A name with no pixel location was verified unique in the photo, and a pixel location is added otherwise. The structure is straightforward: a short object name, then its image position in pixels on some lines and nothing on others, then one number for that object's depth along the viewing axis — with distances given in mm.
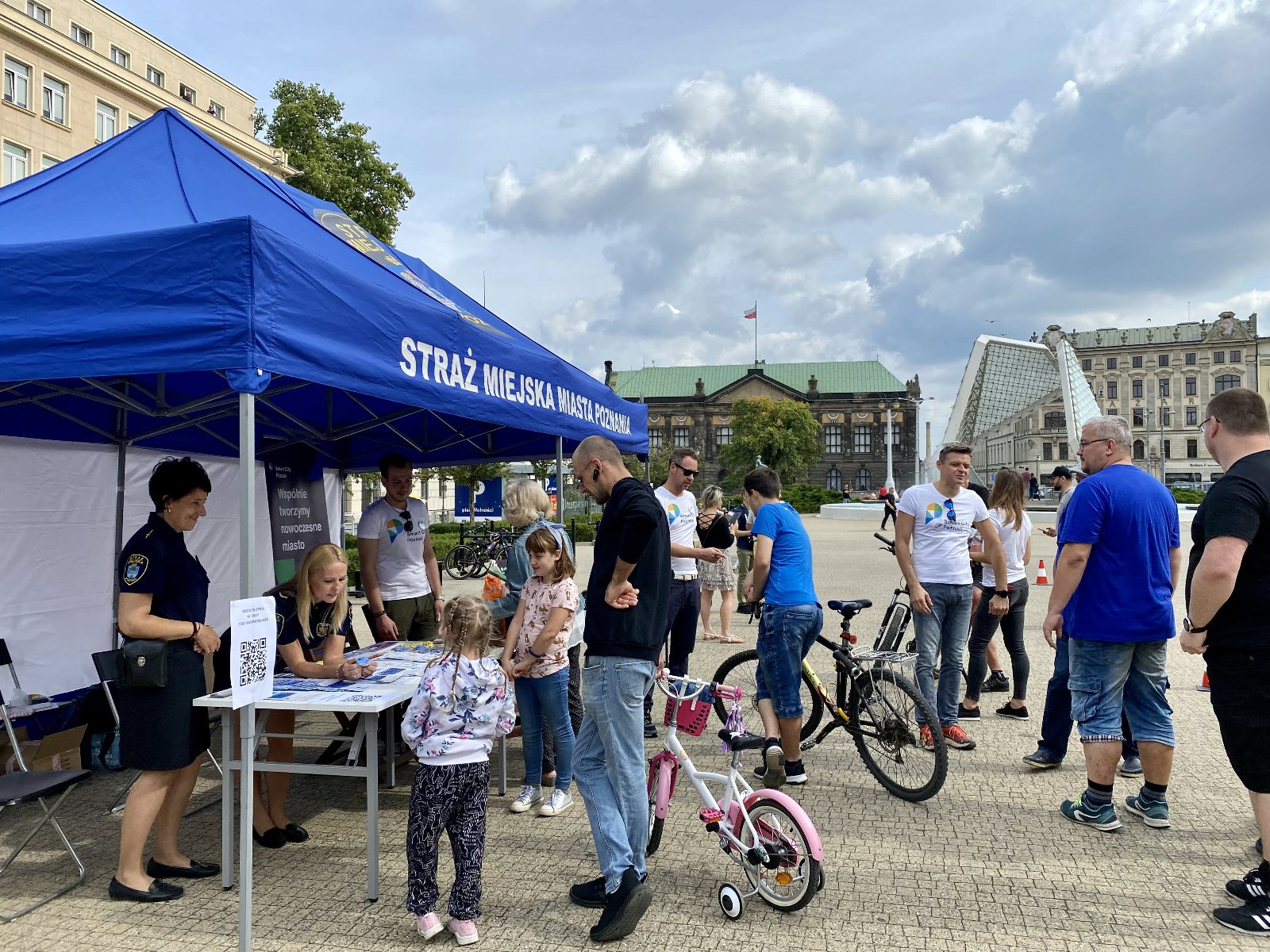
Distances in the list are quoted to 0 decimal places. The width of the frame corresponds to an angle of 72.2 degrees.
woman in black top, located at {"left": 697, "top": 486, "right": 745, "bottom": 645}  9258
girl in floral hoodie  3383
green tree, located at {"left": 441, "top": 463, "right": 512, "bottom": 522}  32750
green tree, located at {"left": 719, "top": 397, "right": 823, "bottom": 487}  85375
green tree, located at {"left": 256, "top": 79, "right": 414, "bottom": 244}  23469
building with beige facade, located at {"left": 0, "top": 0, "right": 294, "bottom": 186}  33656
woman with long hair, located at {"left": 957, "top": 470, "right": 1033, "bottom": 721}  6828
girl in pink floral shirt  4500
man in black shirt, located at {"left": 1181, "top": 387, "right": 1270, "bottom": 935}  3477
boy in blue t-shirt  4867
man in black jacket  3359
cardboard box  5191
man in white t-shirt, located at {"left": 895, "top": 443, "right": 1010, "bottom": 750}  5707
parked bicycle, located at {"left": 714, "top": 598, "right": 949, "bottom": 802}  4965
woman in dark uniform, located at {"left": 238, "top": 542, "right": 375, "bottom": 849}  4180
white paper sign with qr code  3295
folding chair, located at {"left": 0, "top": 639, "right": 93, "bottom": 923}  3639
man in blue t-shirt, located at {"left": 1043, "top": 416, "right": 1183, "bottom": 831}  4480
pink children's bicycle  3570
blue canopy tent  3438
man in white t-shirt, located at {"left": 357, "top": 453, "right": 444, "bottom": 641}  5781
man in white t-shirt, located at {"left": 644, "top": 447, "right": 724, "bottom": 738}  6656
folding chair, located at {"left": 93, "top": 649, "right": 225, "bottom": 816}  4784
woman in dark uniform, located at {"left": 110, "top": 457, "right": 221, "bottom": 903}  3617
